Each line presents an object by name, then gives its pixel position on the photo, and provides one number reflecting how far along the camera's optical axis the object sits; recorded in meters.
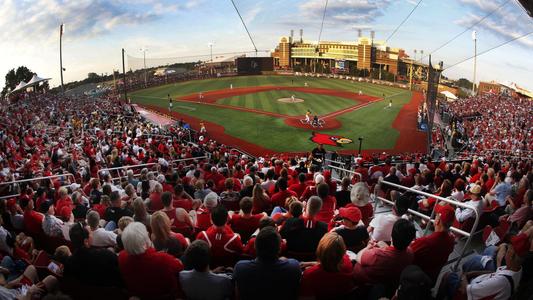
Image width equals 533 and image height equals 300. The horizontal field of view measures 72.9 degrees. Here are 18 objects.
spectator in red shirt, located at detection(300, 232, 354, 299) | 3.12
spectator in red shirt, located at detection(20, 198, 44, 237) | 5.73
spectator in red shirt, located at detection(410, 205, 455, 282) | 3.70
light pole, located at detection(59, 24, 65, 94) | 44.61
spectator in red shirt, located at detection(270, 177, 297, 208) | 6.62
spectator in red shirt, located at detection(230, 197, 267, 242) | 4.74
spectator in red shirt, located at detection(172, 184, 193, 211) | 6.13
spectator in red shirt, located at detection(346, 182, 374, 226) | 4.98
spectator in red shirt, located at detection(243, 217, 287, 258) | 3.95
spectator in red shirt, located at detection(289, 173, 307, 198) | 7.36
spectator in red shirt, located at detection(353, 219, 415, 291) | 3.39
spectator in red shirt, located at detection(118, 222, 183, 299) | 3.43
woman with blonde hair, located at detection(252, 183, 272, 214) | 6.09
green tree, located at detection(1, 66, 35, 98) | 77.22
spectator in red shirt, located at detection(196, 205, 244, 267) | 3.98
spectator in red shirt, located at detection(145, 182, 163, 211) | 6.51
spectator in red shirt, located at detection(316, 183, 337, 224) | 5.43
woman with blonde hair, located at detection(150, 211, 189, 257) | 4.03
